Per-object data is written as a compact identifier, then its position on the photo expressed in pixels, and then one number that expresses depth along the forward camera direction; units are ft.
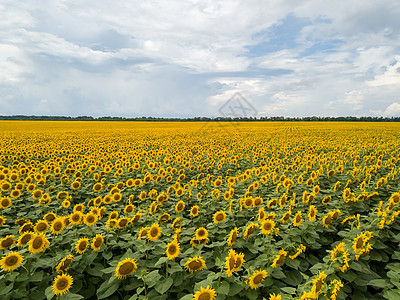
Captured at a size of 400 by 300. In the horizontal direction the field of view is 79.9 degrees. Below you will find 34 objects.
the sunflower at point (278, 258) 9.08
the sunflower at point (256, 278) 8.32
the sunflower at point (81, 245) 10.50
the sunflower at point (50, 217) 12.79
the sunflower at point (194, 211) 14.20
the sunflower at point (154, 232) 10.83
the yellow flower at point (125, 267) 8.97
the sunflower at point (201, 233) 10.91
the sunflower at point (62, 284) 8.56
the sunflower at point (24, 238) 10.47
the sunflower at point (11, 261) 9.14
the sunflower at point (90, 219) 12.39
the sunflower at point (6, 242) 10.66
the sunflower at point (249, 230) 11.05
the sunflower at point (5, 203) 16.29
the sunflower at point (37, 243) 10.02
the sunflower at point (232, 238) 10.61
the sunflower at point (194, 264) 8.83
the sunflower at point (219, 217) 13.08
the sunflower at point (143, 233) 11.16
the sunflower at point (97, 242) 10.63
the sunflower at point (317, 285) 6.97
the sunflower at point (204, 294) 7.39
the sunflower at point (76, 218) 12.63
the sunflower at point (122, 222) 12.35
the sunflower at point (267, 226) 10.84
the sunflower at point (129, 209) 15.23
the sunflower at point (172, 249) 9.49
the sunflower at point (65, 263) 9.34
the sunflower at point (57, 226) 11.76
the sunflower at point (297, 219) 11.74
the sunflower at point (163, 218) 13.66
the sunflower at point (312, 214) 12.60
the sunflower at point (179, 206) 15.66
